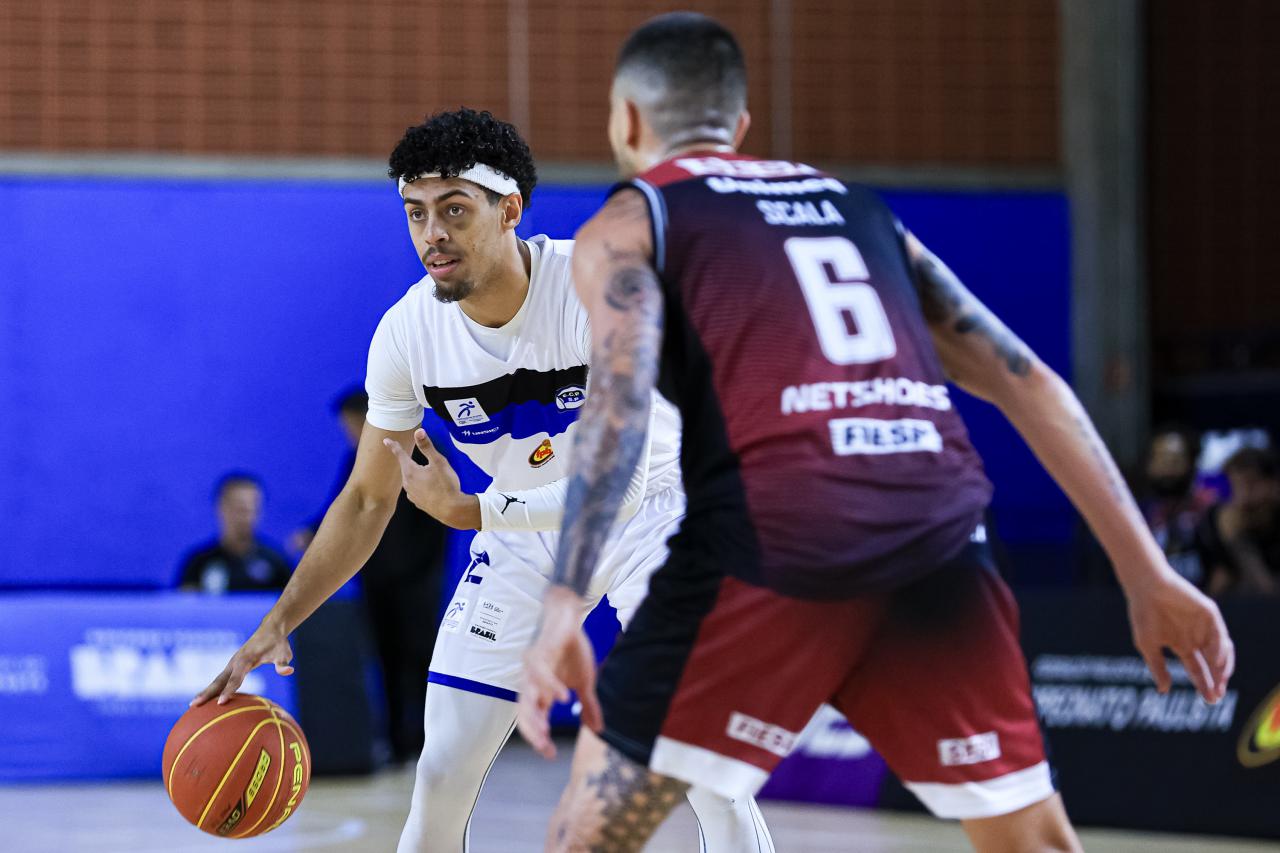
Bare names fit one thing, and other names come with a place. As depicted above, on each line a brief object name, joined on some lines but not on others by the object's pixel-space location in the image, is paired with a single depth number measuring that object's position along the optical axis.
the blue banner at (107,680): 18.84
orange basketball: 8.28
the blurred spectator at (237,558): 20.36
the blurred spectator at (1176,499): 18.36
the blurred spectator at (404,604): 20.80
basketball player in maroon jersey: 5.67
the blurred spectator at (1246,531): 17.56
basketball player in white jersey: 8.62
